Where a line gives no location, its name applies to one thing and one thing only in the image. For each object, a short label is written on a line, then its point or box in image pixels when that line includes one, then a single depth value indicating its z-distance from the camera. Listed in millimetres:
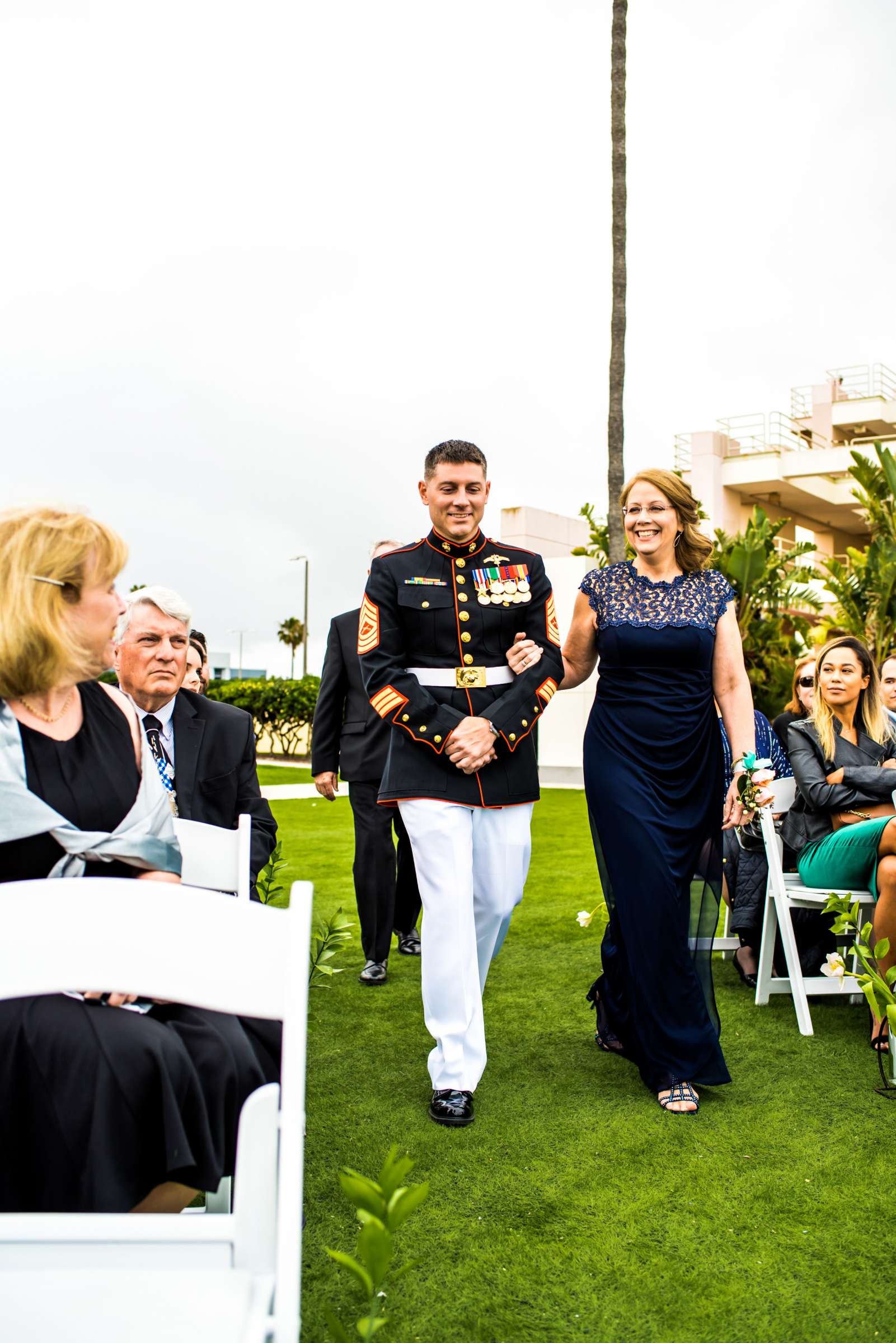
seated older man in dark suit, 3439
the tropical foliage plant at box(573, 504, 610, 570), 21516
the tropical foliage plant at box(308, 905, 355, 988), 3486
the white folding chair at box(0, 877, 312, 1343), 1394
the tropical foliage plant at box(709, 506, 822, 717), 20594
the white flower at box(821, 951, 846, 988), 4047
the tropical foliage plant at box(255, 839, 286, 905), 4031
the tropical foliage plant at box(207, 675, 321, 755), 28469
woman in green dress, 4617
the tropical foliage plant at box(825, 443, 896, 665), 20344
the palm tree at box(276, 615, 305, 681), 68269
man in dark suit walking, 5379
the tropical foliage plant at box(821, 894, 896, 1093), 3211
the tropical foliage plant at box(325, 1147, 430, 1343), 1544
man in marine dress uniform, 3582
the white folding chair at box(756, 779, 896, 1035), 4691
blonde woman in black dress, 1769
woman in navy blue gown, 3816
